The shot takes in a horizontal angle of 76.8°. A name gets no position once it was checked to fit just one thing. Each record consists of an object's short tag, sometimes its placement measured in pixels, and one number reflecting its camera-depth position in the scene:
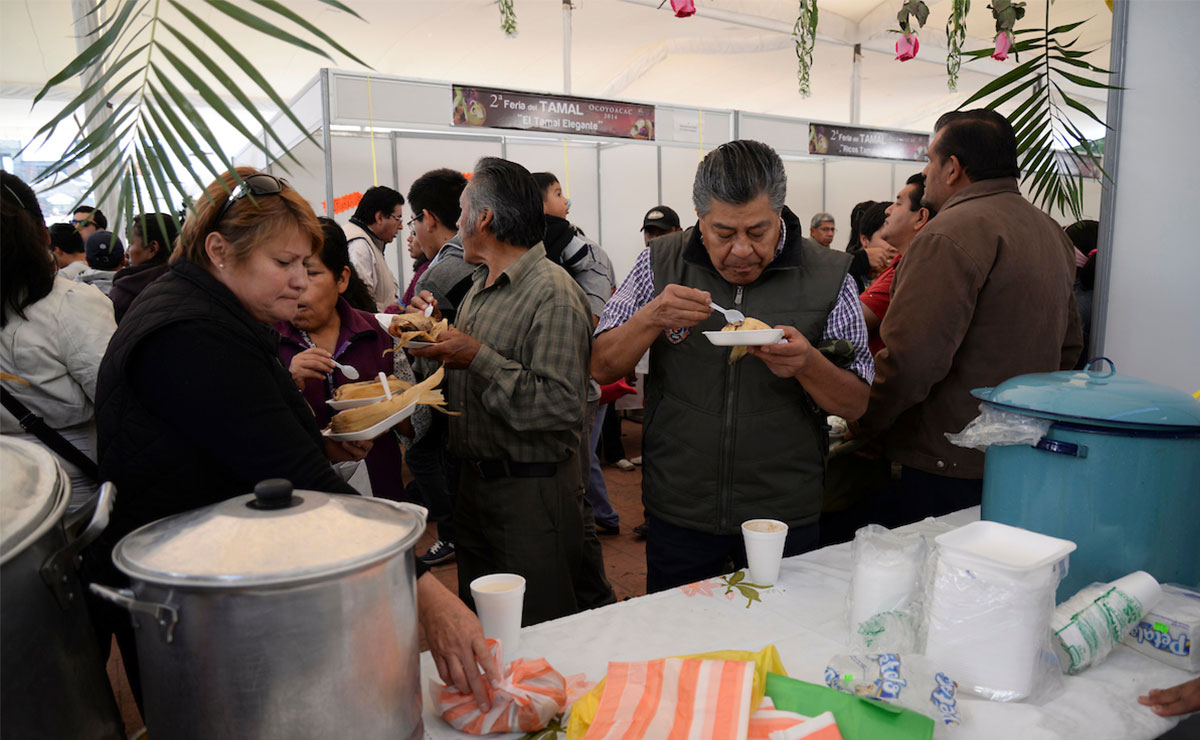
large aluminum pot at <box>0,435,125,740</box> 0.77
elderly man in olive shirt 2.24
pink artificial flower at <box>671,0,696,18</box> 2.68
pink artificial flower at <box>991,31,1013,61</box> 2.33
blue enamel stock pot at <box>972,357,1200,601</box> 1.41
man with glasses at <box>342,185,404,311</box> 4.75
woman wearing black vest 1.20
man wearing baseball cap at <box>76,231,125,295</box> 4.55
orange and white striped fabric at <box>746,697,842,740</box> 1.01
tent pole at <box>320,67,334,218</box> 4.75
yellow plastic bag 1.08
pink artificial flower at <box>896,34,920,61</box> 3.22
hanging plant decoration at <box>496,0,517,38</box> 3.36
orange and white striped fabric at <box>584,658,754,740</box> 1.04
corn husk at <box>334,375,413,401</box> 2.17
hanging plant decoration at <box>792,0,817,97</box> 2.31
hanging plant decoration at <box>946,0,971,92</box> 2.31
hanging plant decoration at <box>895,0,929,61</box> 2.54
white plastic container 1.13
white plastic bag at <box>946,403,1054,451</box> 1.49
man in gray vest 1.92
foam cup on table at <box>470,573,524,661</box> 1.27
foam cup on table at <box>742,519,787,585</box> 1.58
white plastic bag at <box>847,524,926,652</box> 1.25
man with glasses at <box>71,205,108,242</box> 6.05
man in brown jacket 2.18
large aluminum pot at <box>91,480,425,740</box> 0.79
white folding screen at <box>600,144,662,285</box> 7.66
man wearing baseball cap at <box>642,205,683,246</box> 5.48
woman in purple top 2.52
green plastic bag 1.03
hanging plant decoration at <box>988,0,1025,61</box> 2.35
